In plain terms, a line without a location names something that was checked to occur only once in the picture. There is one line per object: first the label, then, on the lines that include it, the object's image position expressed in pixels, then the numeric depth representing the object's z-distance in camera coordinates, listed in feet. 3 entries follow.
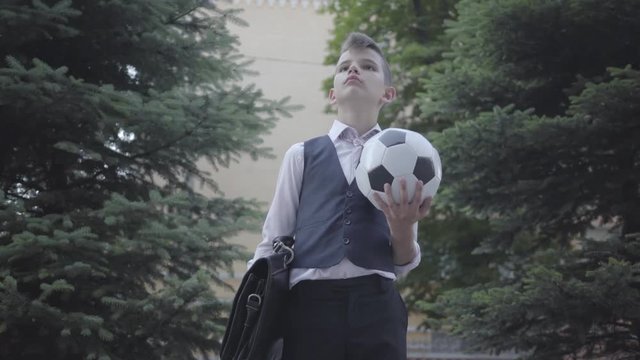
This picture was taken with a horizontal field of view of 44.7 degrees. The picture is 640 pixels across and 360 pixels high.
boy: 8.63
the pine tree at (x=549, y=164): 21.08
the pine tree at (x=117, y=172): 18.07
